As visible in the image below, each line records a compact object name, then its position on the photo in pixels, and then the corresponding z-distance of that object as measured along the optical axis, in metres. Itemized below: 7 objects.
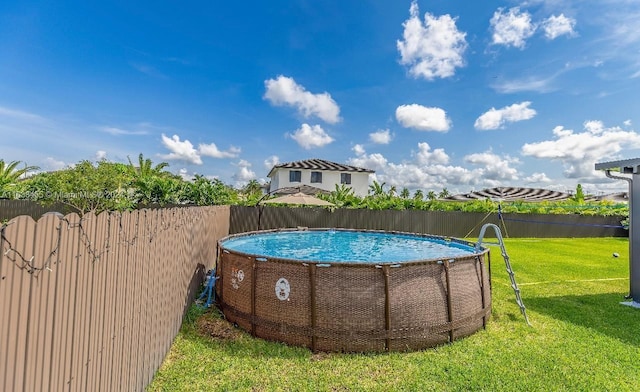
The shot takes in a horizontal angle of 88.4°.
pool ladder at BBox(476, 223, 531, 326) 5.88
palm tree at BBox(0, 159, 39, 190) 27.86
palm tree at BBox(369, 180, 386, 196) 25.50
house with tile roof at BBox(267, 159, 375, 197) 35.59
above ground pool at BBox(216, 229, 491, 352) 4.54
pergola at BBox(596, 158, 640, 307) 7.04
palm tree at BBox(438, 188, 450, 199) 44.84
